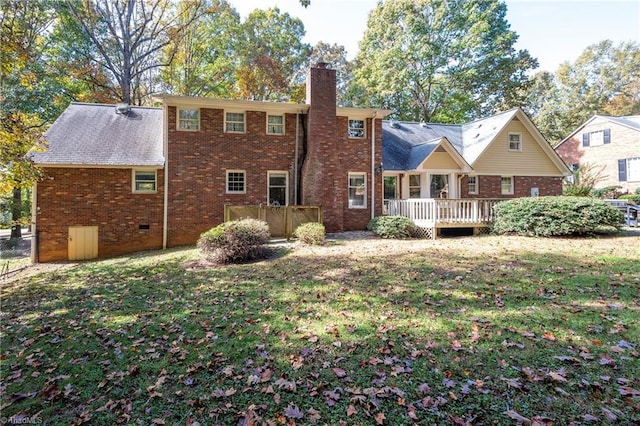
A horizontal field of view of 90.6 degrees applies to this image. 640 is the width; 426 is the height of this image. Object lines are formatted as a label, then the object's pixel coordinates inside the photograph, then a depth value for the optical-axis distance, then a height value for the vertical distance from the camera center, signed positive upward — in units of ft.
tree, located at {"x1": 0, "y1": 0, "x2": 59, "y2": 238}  26.40 +19.91
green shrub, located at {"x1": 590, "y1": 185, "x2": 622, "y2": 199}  77.47 +5.85
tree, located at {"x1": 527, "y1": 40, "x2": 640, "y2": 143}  116.06 +47.31
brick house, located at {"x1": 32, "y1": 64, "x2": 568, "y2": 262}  41.86 +7.72
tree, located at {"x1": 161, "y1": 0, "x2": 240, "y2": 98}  83.15 +42.67
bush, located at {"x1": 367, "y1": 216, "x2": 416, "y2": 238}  42.34 -1.26
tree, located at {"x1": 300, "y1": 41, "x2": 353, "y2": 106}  108.68 +54.81
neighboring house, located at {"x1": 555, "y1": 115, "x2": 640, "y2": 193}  79.25 +18.19
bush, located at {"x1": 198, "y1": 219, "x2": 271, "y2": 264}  30.09 -2.27
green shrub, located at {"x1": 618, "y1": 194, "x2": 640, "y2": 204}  67.38 +3.94
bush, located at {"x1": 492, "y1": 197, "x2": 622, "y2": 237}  35.58 -0.08
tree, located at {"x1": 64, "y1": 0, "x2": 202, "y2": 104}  63.46 +40.77
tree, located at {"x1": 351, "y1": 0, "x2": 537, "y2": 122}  79.77 +41.84
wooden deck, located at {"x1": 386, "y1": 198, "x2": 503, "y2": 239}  42.64 +0.42
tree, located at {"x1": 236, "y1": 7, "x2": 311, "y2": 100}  86.17 +47.73
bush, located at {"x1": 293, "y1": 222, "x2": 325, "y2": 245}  37.34 -1.83
